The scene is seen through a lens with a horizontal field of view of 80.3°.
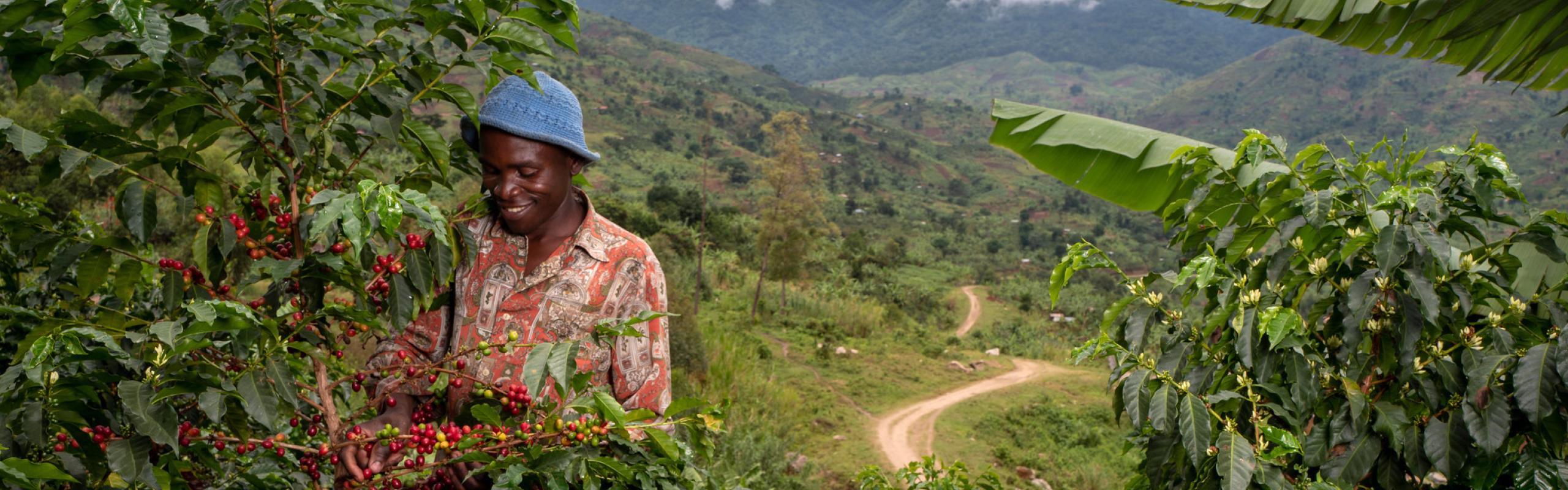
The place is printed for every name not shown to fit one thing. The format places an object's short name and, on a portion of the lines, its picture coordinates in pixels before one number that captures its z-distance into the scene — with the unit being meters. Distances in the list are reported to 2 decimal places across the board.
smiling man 1.90
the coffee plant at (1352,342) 1.76
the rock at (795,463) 8.58
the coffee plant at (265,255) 1.30
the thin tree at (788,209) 15.22
